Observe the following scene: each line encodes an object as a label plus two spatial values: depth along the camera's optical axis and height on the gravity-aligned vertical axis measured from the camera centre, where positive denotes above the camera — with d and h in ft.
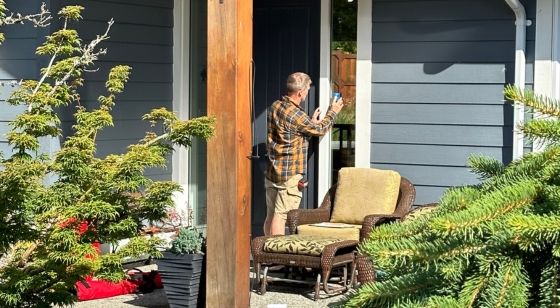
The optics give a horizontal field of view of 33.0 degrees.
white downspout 24.20 +2.22
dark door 28.27 +2.23
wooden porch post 18.39 -0.49
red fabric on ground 23.26 -4.02
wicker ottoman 22.67 -3.01
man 26.35 -0.43
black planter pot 20.58 -3.25
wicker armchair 24.09 -2.15
